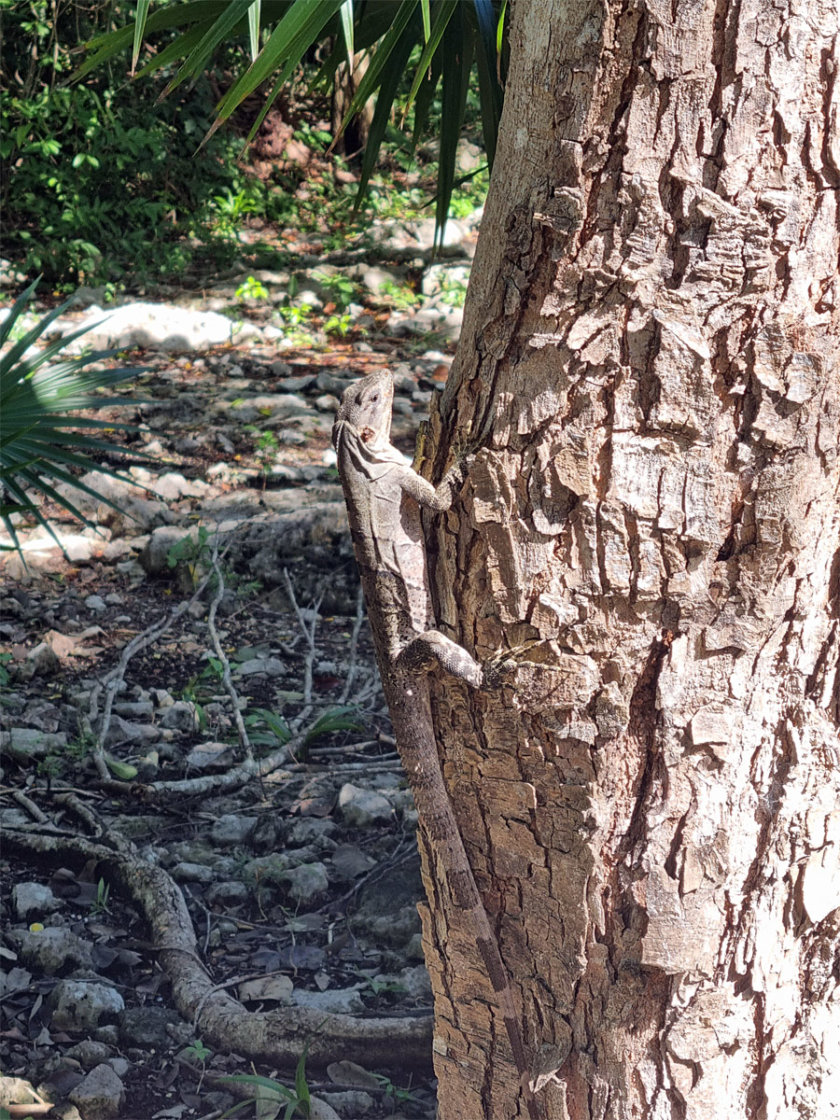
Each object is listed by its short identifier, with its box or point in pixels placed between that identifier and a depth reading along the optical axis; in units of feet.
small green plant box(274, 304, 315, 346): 25.96
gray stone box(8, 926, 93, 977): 9.04
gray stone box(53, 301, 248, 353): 25.13
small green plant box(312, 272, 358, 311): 27.71
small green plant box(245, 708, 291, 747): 12.12
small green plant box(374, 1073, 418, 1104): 8.02
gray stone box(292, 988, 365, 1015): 8.70
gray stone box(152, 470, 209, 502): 18.31
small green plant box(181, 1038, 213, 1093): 8.10
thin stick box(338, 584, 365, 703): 13.07
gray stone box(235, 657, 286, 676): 13.80
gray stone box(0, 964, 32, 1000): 8.84
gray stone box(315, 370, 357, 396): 22.82
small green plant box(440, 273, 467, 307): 27.76
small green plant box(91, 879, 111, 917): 9.69
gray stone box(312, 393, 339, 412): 21.99
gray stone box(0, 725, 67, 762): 11.71
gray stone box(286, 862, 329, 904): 9.95
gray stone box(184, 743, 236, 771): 11.92
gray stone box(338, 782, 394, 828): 10.98
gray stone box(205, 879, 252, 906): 9.95
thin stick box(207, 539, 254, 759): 11.99
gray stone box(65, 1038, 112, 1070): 8.10
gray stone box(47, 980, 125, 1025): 8.45
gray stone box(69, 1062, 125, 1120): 7.61
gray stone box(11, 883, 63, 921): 9.66
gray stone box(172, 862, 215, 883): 10.16
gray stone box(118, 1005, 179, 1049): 8.40
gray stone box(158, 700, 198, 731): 12.67
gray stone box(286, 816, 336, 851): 10.72
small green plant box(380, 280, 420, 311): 27.71
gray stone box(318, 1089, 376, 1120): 7.93
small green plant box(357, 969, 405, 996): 8.92
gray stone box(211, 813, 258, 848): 10.80
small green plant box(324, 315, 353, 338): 26.32
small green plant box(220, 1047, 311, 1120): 7.56
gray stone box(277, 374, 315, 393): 22.86
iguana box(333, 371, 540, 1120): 5.46
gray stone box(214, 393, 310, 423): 21.48
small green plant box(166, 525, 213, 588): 15.64
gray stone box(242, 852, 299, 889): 10.07
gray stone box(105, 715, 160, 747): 12.28
